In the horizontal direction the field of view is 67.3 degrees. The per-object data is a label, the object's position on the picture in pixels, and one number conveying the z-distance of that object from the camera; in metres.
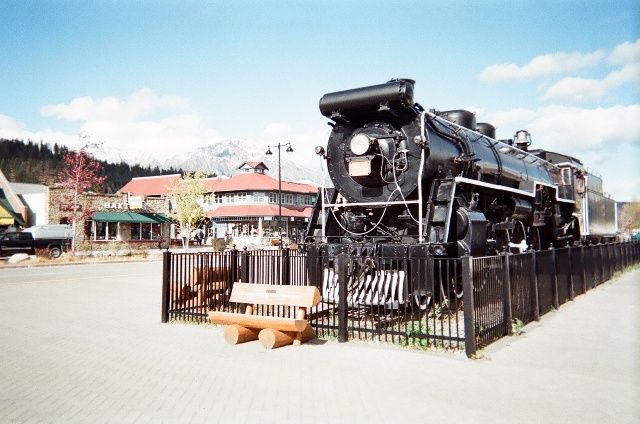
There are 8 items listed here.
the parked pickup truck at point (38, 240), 28.62
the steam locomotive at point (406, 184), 8.45
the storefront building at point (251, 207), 50.59
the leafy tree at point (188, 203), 43.56
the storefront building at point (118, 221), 38.44
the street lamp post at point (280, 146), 30.17
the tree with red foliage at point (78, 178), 34.66
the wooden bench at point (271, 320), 6.89
